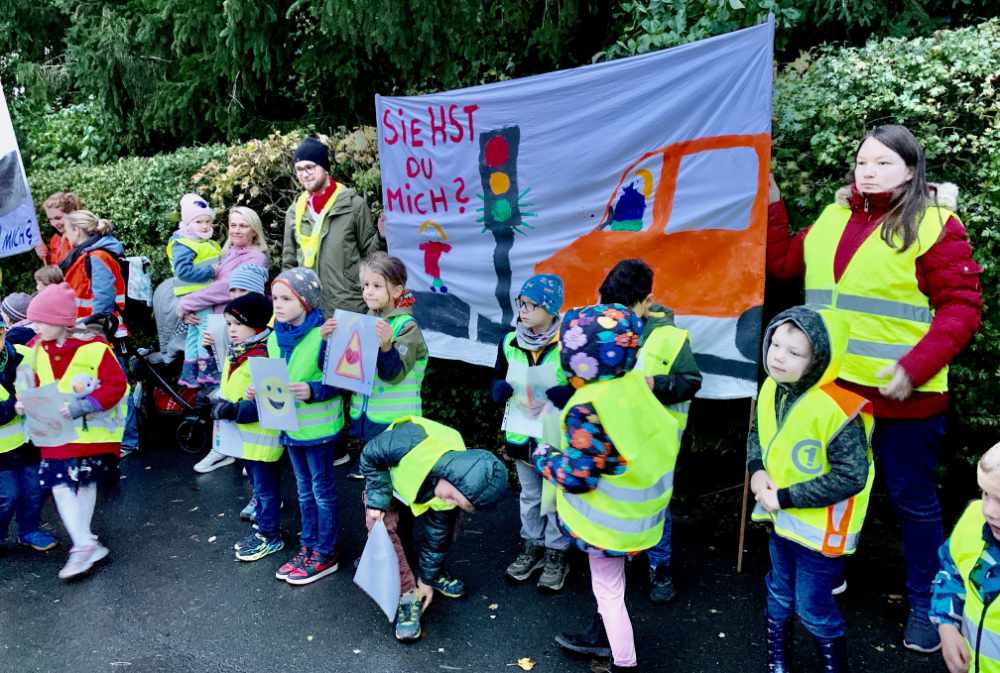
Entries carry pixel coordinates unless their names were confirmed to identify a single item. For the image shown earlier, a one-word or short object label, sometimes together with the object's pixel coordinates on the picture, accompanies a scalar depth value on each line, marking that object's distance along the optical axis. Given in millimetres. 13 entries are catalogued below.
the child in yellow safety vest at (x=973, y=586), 2344
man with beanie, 5801
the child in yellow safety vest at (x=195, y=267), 6129
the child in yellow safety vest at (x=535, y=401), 3938
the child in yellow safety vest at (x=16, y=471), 4594
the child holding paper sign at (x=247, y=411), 4418
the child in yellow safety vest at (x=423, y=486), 3520
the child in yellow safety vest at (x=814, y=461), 2959
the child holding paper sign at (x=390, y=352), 4203
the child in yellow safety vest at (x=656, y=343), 3814
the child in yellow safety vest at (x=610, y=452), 3107
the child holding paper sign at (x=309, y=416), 4207
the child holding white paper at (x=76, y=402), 4527
